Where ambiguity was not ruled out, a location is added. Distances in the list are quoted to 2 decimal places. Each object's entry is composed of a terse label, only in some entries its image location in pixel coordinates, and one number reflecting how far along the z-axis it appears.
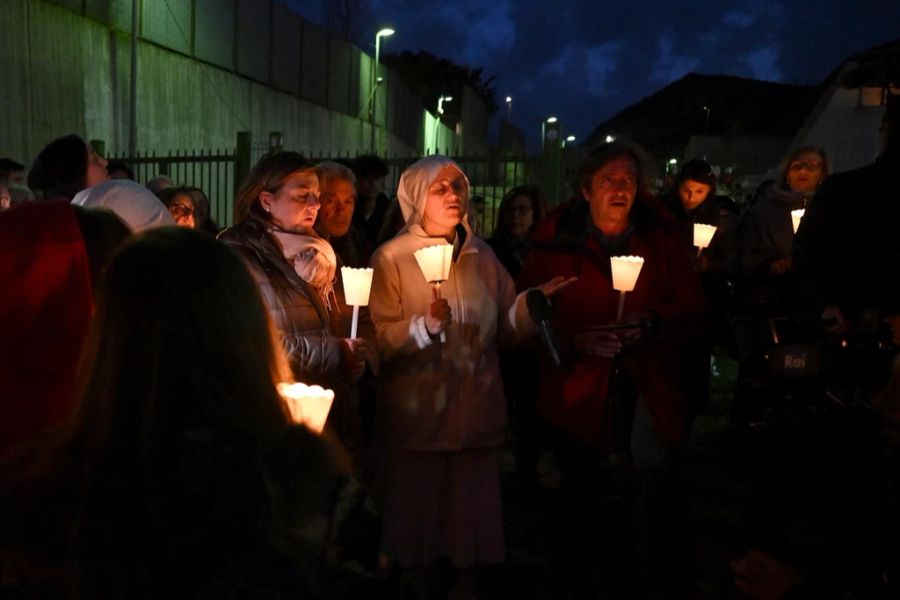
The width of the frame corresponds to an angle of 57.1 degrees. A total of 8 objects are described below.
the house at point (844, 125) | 22.70
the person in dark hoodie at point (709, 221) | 6.45
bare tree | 47.81
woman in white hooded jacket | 3.79
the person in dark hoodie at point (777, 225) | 5.99
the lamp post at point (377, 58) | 29.48
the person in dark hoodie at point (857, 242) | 3.33
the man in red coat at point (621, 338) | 3.97
